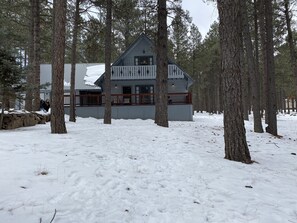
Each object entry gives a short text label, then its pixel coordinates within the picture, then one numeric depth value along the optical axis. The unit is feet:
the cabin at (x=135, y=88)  59.58
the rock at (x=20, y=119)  26.37
